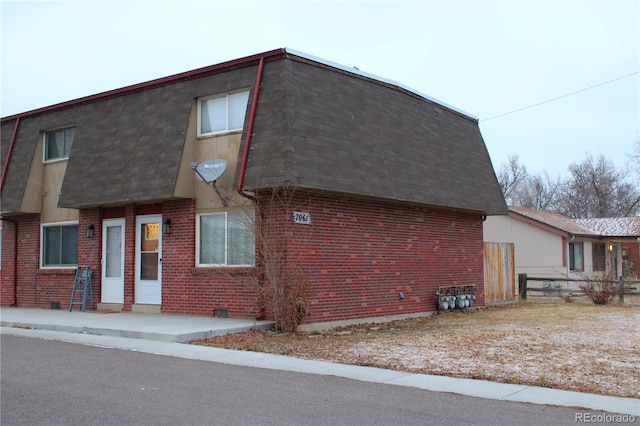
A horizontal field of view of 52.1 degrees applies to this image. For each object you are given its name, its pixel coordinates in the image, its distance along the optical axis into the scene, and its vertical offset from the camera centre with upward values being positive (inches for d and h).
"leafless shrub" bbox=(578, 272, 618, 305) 854.5 -53.3
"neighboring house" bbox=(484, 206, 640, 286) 1213.7 +21.5
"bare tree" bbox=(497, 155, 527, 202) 2500.0 +273.5
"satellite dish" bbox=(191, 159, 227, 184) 560.1 +71.1
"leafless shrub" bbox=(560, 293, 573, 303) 912.2 -66.9
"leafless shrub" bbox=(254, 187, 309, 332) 509.7 -8.2
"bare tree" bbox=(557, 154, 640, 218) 2097.7 +183.8
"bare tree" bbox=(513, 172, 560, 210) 2436.0 +213.0
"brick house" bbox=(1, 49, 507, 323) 543.8 +55.6
